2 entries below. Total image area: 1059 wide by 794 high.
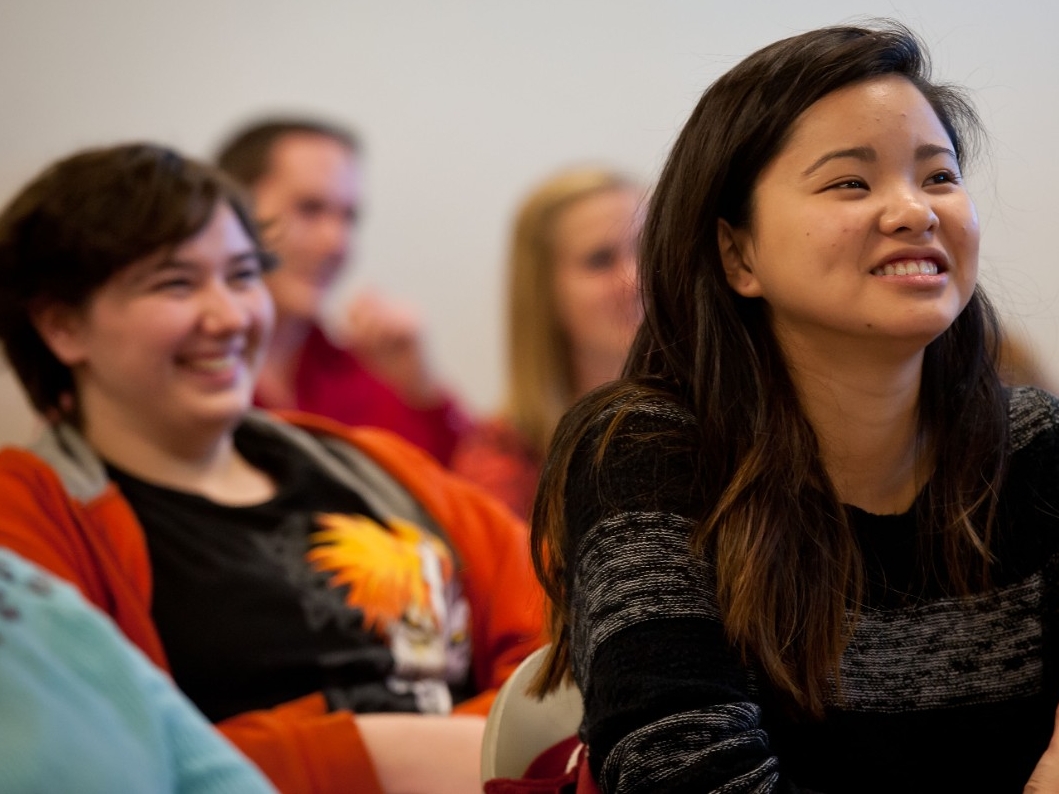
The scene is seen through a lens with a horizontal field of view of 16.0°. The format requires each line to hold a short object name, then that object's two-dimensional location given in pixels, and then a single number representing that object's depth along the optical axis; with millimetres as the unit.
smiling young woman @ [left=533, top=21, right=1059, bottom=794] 2808
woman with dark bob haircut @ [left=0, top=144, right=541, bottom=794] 3156
